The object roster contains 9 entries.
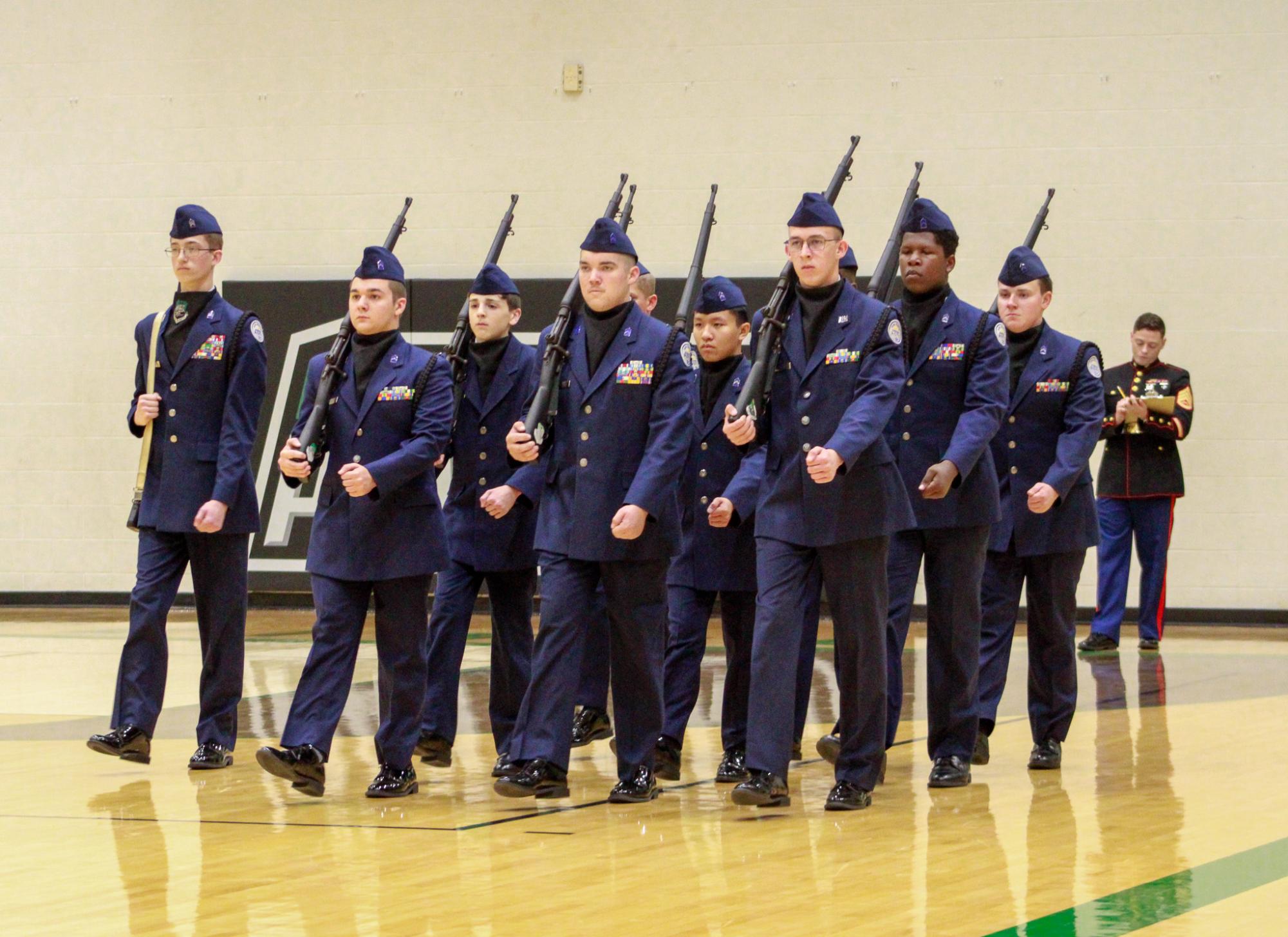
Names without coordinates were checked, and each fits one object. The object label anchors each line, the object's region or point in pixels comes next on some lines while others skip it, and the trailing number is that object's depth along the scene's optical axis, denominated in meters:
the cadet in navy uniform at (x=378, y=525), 12.17
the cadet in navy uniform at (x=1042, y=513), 13.98
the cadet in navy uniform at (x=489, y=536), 13.65
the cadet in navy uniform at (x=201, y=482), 13.74
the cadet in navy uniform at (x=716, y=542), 13.52
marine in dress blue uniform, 22.72
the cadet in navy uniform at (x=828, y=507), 11.82
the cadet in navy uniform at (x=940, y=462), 12.98
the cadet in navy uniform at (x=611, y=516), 12.05
